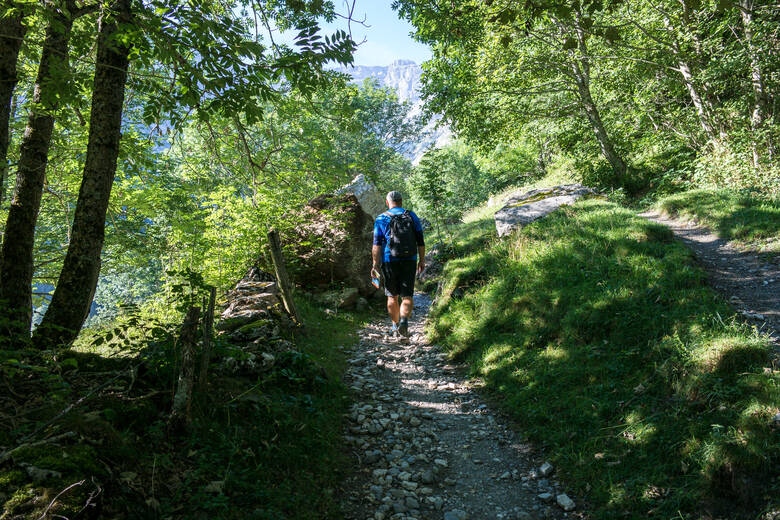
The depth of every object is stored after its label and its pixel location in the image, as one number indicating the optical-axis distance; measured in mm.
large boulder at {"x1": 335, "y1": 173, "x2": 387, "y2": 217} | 11656
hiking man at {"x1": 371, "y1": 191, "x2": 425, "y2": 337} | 7352
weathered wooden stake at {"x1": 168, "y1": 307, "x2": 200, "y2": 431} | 3141
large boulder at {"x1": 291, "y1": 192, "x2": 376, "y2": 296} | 10578
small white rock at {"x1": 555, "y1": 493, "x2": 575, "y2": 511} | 3291
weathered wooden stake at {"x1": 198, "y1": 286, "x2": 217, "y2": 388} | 3424
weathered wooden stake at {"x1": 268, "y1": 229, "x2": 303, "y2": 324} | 7043
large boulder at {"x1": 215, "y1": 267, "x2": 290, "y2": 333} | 5656
